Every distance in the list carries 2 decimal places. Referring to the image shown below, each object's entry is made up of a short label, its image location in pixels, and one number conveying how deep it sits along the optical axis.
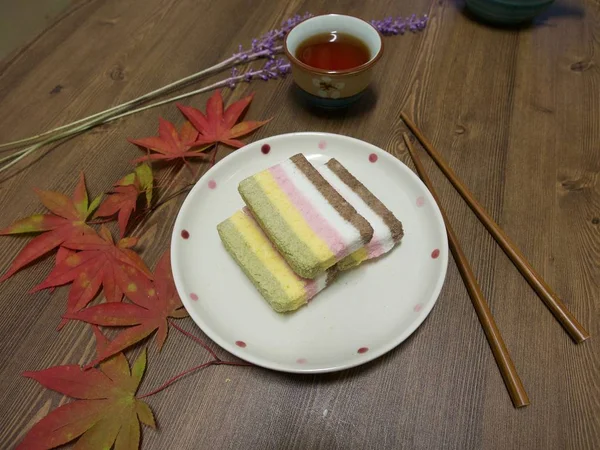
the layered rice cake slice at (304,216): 0.26
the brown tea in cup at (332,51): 0.37
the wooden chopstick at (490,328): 0.25
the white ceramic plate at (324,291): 0.25
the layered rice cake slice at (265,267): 0.26
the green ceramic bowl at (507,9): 0.42
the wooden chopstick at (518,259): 0.27
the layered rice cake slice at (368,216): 0.28
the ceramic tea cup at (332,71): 0.34
